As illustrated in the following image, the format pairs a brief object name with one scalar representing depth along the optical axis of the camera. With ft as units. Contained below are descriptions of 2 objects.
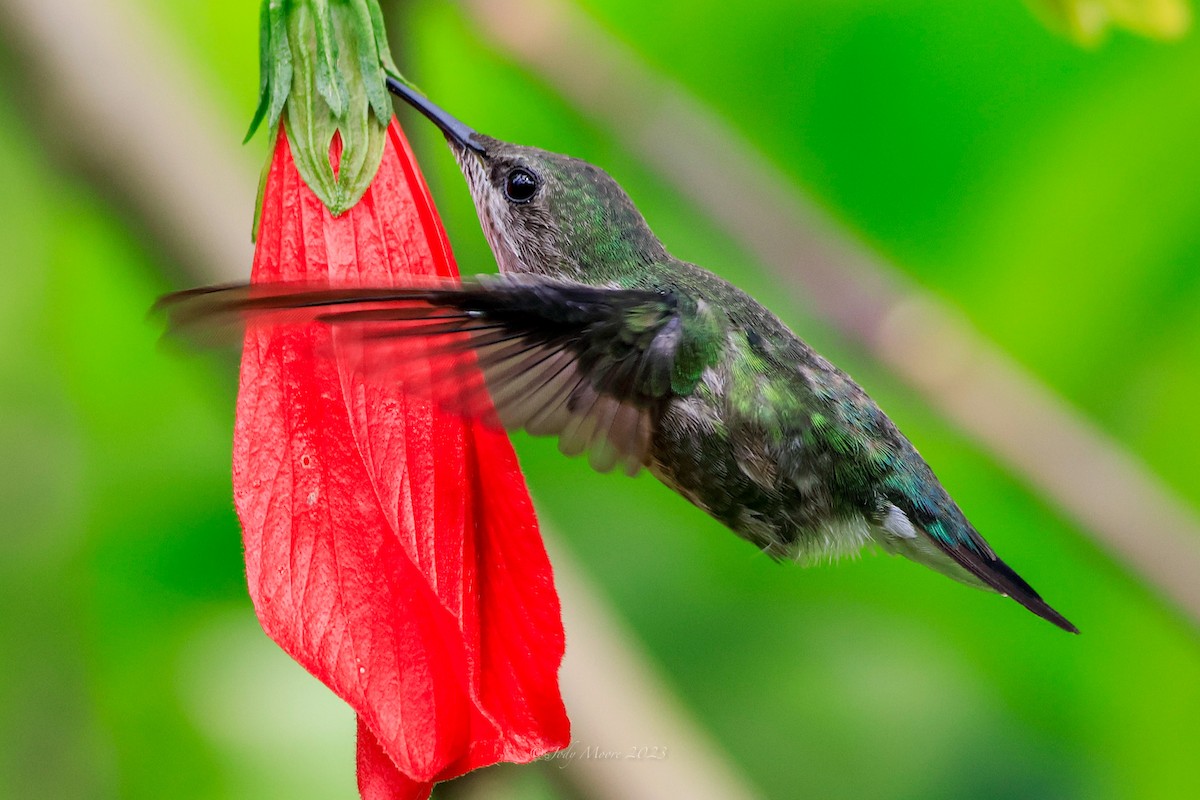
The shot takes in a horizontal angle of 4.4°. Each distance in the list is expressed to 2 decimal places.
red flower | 4.69
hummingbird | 4.75
